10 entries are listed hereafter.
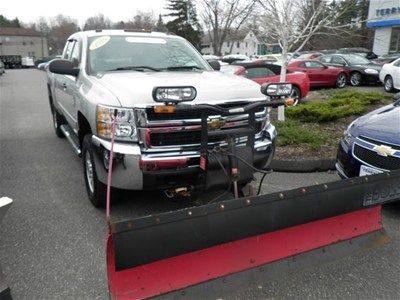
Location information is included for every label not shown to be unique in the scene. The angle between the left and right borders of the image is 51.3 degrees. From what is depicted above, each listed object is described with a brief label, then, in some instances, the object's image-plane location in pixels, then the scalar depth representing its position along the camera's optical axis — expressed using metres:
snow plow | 2.57
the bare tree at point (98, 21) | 85.93
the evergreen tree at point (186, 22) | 57.88
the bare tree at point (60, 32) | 95.63
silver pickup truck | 3.69
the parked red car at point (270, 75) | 12.45
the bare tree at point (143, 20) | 72.88
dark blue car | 4.27
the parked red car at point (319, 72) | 16.73
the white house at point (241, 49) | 84.21
